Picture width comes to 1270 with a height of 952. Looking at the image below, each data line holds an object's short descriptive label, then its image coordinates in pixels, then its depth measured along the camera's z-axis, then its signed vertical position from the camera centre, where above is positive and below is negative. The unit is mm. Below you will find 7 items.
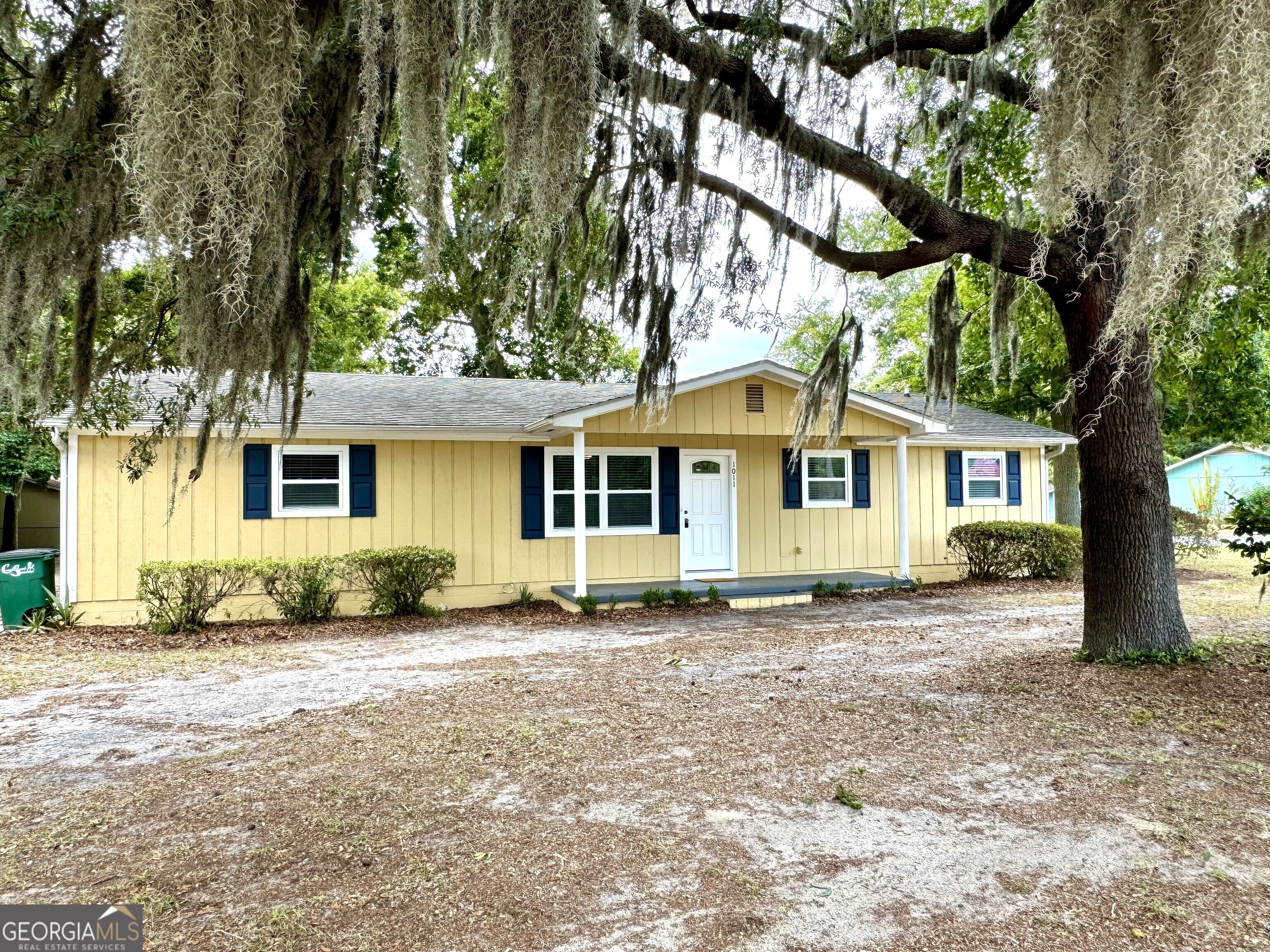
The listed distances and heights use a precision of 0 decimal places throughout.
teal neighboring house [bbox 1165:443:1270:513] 26734 +944
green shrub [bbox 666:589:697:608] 9484 -1325
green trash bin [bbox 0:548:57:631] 7992 -841
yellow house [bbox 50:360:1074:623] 8414 +177
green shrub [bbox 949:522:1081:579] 11469 -864
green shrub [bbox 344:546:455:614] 8609 -868
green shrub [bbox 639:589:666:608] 9383 -1319
